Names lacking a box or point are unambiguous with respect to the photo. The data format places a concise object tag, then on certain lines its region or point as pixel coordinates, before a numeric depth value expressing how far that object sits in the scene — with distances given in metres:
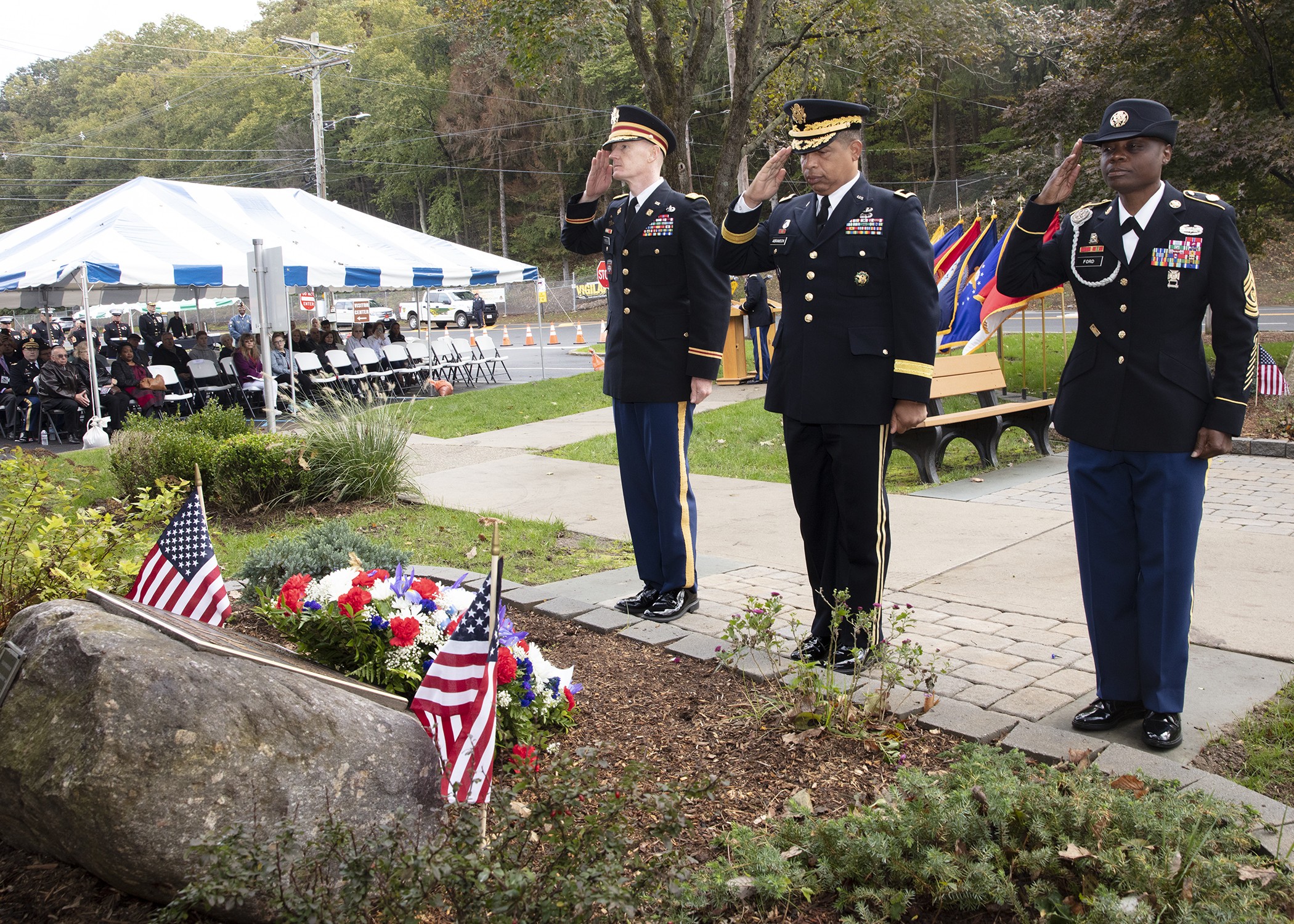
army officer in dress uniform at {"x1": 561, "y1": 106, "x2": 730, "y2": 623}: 4.90
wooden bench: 8.29
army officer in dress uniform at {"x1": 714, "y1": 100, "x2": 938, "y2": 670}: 4.02
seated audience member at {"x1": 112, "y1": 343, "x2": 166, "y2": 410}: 15.54
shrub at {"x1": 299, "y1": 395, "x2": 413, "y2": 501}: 8.17
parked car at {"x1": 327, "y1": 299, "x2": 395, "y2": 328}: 31.54
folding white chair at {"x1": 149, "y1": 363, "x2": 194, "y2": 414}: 15.82
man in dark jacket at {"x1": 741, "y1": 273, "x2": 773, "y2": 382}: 15.45
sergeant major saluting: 3.38
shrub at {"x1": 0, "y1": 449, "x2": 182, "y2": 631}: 3.73
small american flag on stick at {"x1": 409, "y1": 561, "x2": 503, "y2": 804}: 2.71
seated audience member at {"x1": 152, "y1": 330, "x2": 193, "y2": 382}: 17.33
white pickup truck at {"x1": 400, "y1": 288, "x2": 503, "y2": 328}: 43.50
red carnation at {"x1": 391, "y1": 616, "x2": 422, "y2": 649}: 3.47
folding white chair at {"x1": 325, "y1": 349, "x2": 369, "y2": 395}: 18.17
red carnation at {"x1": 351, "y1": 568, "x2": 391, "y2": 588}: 3.82
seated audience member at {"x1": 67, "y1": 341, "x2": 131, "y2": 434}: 15.20
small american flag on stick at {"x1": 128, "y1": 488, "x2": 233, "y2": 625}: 3.73
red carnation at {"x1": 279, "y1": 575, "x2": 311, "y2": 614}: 3.72
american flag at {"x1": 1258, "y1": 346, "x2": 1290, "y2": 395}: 10.52
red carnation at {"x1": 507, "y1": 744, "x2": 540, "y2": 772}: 2.87
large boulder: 2.31
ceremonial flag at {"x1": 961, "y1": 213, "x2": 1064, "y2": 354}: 10.09
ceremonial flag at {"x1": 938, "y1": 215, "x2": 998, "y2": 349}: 10.68
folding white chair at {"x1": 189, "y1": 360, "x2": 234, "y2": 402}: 16.78
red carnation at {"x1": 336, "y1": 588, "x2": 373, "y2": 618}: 3.57
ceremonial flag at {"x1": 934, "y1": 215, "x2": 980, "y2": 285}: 10.70
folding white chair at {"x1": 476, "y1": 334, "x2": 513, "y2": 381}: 20.72
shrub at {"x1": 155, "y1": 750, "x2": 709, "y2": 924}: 2.07
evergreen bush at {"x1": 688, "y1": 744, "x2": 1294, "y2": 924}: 2.41
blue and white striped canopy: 14.30
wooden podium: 16.36
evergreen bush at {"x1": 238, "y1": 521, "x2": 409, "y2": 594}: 4.93
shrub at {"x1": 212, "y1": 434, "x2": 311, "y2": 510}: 7.89
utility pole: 35.12
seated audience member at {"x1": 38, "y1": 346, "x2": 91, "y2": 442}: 14.78
